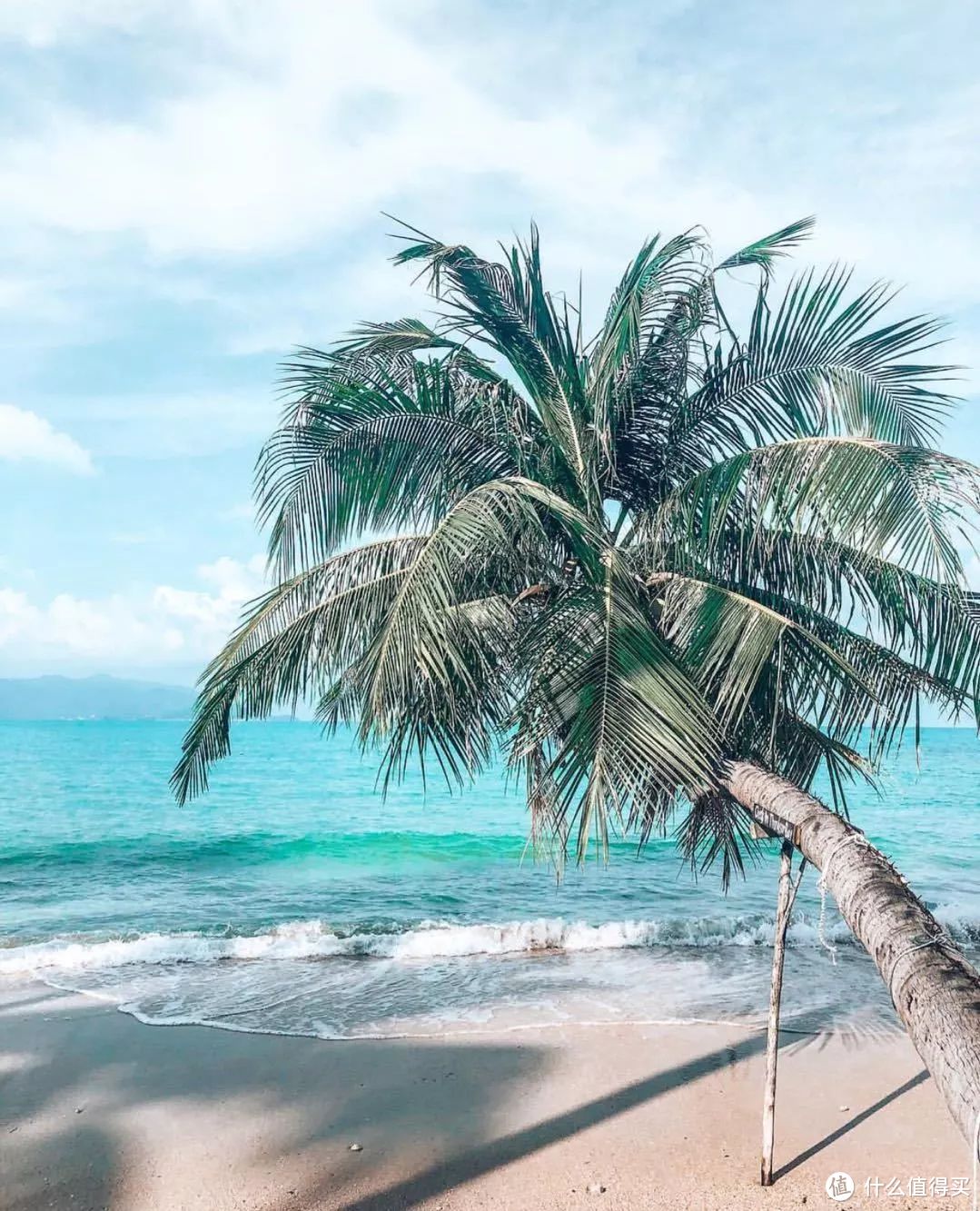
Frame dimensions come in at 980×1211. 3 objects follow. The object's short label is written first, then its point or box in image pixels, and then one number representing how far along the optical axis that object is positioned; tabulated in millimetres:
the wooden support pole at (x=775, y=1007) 5215
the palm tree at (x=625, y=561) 4566
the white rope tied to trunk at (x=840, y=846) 3639
